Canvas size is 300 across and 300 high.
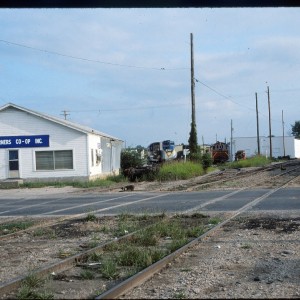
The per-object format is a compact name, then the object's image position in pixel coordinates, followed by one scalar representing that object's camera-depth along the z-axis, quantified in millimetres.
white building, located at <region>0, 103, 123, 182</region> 37969
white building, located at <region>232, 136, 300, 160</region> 112438
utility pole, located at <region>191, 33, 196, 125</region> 44906
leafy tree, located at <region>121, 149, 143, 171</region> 50562
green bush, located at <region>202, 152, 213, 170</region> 49062
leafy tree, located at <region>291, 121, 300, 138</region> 184250
